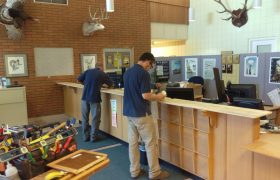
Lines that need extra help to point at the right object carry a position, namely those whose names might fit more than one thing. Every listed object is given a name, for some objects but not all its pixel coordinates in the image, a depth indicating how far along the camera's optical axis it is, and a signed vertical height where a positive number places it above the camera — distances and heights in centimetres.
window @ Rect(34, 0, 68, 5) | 673 +181
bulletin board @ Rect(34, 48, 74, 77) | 679 +17
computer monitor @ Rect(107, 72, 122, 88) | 556 -28
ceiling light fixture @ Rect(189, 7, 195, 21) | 923 +184
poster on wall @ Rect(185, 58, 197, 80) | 874 -8
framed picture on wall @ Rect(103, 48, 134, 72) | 798 +26
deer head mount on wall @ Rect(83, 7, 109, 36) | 711 +127
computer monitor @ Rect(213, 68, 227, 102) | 443 -44
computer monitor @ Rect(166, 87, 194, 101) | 427 -48
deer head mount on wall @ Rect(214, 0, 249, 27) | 828 +159
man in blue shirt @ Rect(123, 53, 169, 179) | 324 -62
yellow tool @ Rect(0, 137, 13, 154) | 193 -61
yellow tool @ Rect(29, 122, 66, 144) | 203 -58
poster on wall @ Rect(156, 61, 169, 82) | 864 -20
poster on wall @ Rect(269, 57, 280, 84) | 621 -16
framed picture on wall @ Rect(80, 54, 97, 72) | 750 +17
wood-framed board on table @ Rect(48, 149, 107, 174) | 187 -75
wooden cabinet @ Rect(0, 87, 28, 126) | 571 -90
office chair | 770 -47
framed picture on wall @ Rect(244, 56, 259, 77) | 674 -6
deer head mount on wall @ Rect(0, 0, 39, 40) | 594 +123
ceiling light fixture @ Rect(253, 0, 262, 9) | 729 +177
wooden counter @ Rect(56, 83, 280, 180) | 271 -92
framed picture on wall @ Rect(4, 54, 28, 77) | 634 +7
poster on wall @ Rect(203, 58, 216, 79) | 817 -8
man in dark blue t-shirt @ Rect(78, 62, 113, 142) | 505 -63
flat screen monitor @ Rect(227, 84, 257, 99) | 373 -40
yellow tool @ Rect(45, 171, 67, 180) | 176 -77
